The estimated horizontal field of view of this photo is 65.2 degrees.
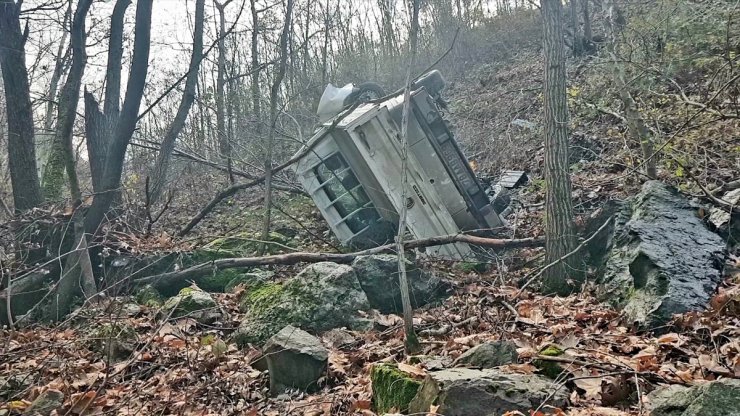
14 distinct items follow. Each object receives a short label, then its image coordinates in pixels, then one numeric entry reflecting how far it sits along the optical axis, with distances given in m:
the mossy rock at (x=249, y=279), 7.46
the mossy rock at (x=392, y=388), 3.61
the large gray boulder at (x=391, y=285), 6.71
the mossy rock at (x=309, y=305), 5.86
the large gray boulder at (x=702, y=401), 2.44
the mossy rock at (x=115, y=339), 5.32
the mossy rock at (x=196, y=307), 6.35
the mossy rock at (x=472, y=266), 7.64
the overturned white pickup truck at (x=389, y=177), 7.98
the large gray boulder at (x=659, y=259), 4.54
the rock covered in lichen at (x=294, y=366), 4.67
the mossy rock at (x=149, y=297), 7.19
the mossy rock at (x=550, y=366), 3.62
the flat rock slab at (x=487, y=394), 3.09
